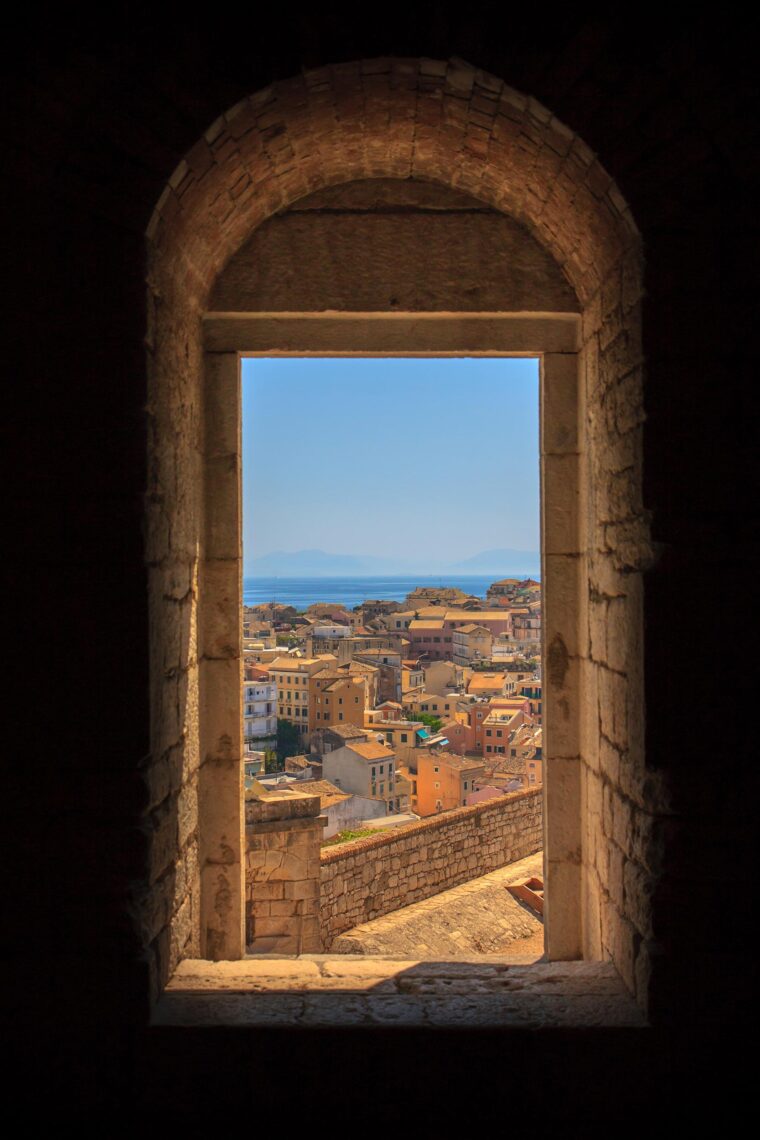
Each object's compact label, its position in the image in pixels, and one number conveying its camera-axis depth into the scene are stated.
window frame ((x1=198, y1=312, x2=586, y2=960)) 3.97
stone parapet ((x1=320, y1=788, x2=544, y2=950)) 9.03
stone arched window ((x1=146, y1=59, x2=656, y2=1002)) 2.97
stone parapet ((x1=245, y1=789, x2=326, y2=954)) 6.24
